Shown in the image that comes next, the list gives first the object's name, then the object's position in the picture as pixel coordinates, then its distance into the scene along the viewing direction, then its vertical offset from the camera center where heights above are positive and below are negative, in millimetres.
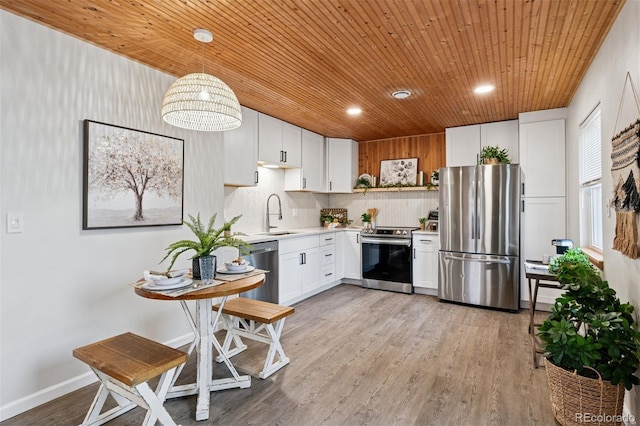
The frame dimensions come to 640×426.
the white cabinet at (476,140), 4445 +1020
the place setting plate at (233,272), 2373 -390
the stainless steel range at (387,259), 4840 -628
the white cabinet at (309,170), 4995 +684
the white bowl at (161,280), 1979 -380
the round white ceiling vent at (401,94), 3422 +1235
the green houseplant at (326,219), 5709 -67
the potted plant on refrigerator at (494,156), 4213 +748
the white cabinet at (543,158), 3957 +685
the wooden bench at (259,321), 2504 -854
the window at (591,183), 2840 +291
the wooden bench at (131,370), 1709 -781
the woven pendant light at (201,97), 1992 +701
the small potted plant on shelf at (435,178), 5051 +560
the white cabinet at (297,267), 4094 -671
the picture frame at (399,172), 5430 +705
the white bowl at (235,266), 2381 -362
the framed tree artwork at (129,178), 2428 +292
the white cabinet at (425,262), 4676 -645
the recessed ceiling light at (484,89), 3268 +1237
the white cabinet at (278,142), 4152 +955
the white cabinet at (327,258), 4918 -630
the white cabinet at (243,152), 3632 +696
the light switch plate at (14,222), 2047 -45
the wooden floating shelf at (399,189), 5188 +417
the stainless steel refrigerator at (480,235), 3994 -242
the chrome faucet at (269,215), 4781 +1
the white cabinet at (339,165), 5562 +819
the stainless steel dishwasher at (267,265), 3673 -562
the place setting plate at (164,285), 1969 -410
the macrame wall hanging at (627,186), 1697 +159
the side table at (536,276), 2689 -482
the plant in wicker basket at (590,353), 1658 -696
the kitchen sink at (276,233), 4536 -239
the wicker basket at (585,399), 1708 -948
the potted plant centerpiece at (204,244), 2150 -183
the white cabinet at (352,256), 5230 -628
